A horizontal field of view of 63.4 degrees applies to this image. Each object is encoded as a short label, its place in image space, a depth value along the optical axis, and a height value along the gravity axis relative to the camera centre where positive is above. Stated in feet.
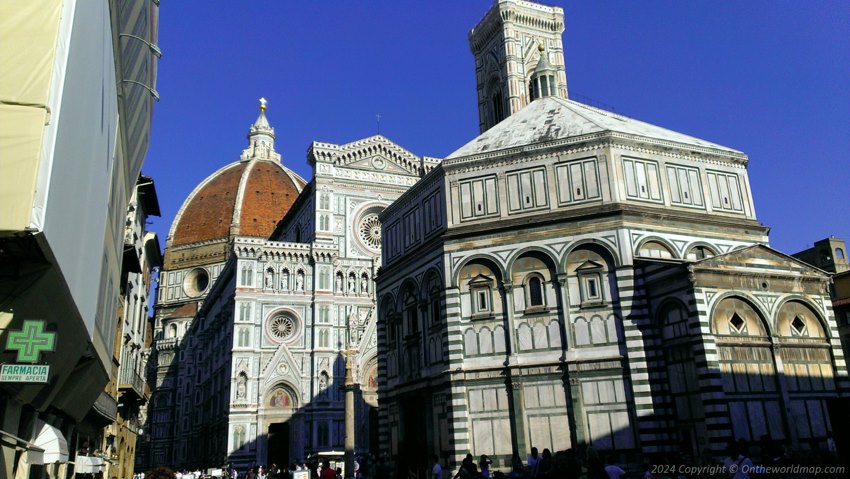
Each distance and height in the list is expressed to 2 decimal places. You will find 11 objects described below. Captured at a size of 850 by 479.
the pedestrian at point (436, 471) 62.64 -1.52
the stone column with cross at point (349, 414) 108.74 +6.75
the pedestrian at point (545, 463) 50.12 -1.03
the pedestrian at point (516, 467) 52.76 -1.41
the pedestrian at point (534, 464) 54.34 -1.15
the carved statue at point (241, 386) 165.27 +17.59
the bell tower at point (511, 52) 189.47 +107.91
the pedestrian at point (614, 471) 42.09 -1.51
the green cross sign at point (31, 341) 30.04 +5.55
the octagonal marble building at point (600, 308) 71.87 +14.81
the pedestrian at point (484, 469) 57.74 -1.45
